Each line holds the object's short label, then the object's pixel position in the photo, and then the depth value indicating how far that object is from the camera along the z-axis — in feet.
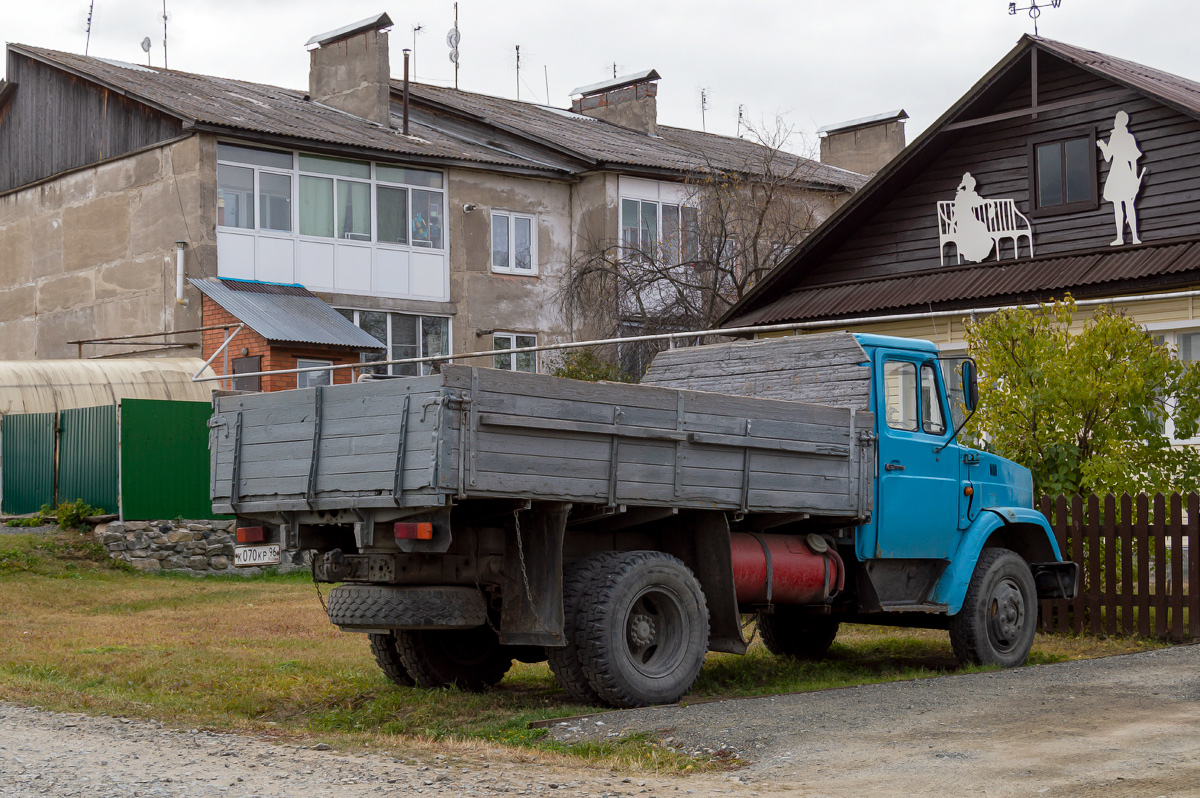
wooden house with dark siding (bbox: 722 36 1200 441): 61.11
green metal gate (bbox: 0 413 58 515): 73.36
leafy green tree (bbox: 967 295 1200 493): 45.62
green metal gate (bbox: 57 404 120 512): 69.92
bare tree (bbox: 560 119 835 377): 92.22
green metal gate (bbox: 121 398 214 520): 68.28
